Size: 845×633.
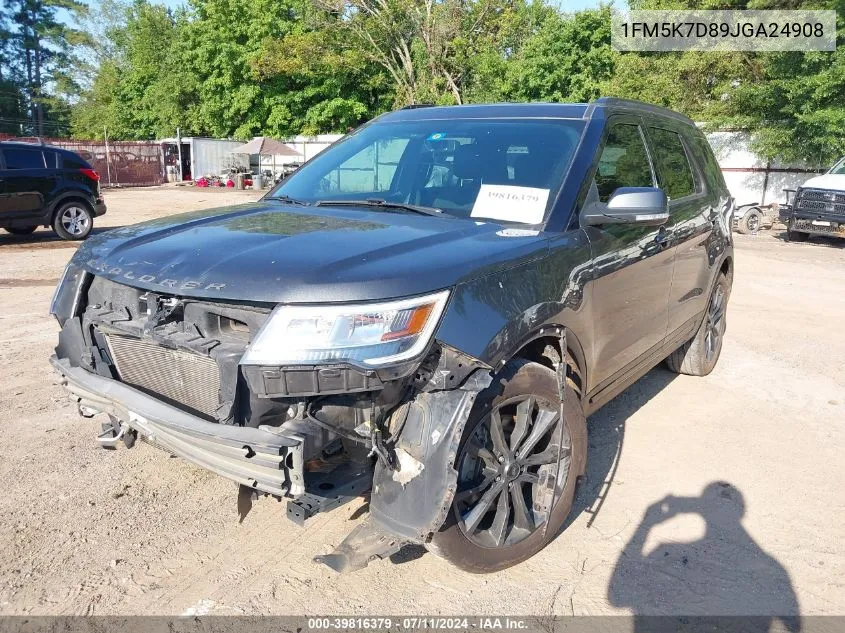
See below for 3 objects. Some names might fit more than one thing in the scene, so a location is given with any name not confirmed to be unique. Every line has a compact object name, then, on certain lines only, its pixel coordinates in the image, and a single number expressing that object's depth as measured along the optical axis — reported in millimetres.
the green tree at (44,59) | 62281
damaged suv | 2295
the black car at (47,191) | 11961
